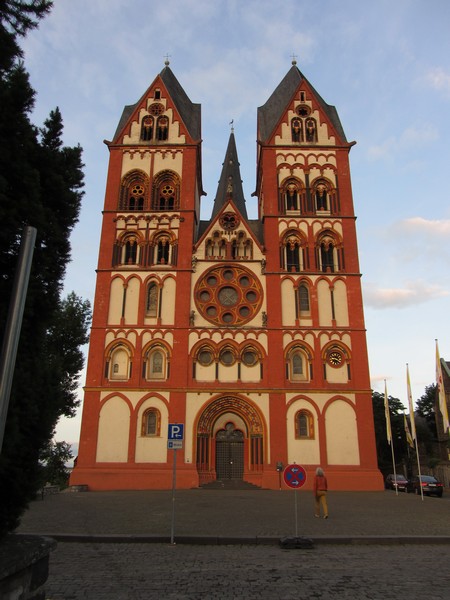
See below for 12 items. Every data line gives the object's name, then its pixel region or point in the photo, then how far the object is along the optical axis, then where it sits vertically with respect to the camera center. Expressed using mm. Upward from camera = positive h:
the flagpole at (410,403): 25312 +3463
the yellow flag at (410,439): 26644 +1795
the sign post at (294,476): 11000 -57
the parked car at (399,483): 33250 -605
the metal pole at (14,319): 3846 +1179
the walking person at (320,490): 14109 -441
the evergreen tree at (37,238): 5086 +2484
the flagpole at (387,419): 29672 +3134
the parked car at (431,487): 28547 -668
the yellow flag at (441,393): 22316 +3558
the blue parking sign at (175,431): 12031 +939
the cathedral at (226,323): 28406 +8793
